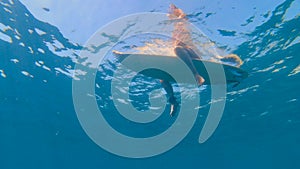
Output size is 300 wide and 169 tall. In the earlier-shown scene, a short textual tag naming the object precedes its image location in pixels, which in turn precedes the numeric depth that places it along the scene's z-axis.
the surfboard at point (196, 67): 6.83
